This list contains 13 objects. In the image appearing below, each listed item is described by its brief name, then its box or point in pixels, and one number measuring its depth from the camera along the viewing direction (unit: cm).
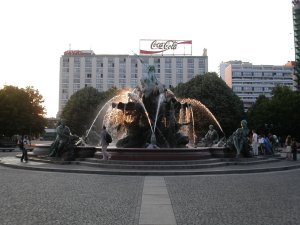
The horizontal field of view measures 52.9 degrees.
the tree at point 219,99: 4404
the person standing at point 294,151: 1913
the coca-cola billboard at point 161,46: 8924
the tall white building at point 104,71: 9712
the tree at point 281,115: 4612
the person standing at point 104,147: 1488
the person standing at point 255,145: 1929
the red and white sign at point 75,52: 9888
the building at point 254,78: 12172
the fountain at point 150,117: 1803
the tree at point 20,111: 4441
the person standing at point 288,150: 1917
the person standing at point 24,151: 1623
